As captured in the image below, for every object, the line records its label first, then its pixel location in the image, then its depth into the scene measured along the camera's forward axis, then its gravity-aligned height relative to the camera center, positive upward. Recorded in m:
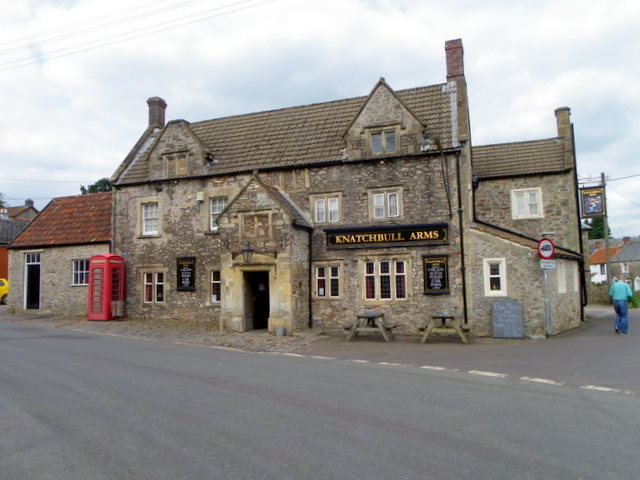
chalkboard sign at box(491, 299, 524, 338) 17.19 -1.49
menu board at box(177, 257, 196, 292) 22.50 +0.41
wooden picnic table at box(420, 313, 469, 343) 16.03 -1.66
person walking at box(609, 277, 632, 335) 16.94 -0.93
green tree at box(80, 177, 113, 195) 71.25 +14.12
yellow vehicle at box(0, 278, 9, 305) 35.24 -0.36
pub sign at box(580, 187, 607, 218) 27.22 +4.01
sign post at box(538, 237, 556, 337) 16.34 +0.67
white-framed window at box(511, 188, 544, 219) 24.50 +3.59
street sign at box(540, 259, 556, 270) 16.44 +0.37
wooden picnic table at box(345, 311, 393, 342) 16.66 -1.65
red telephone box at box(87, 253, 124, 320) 22.78 -0.19
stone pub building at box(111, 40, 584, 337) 18.77 +2.54
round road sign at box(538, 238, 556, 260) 16.31 +0.84
